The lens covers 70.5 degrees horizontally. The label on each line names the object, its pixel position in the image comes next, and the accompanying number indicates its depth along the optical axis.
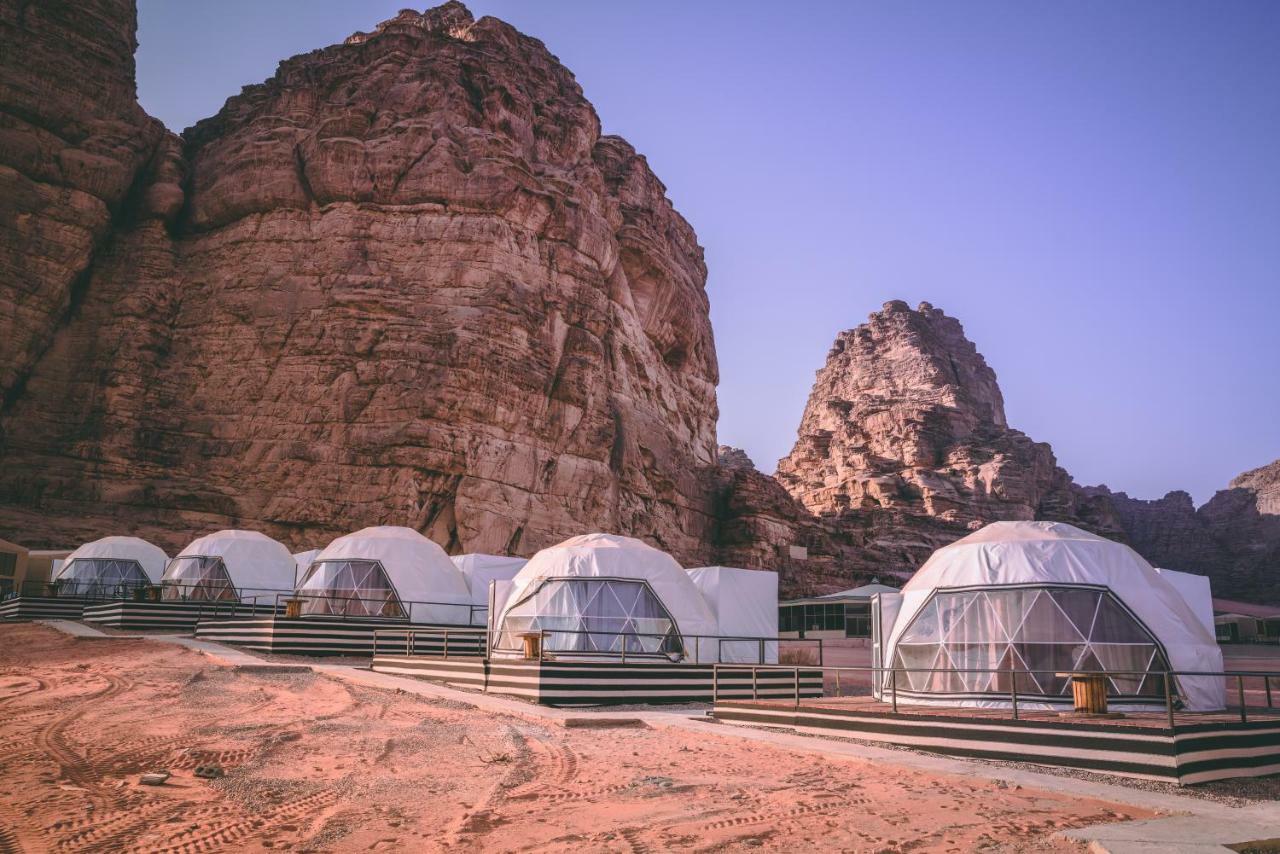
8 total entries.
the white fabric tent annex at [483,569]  32.56
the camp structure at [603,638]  18.31
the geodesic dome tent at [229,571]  35.34
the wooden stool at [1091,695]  12.96
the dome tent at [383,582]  29.39
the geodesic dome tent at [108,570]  38.00
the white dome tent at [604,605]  21.47
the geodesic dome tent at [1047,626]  14.77
